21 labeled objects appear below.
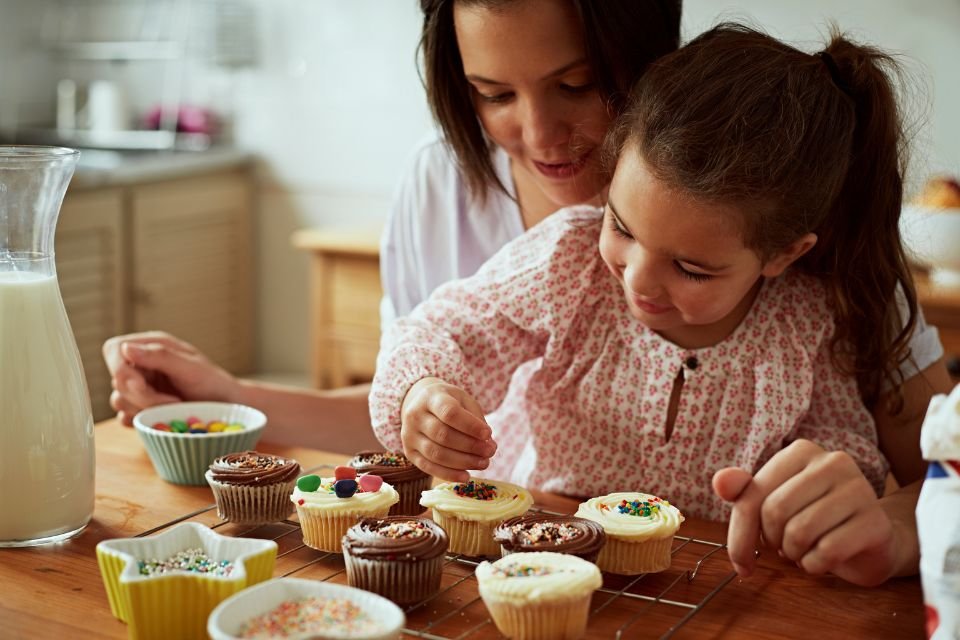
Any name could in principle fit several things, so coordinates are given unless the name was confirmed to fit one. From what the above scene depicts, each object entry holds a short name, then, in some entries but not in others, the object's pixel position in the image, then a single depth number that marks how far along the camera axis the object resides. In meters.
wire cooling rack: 0.97
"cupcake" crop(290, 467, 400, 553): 1.12
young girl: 1.18
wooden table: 0.98
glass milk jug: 1.13
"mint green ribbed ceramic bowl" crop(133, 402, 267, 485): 1.34
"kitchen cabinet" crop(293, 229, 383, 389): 3.50
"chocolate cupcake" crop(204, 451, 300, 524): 1.18
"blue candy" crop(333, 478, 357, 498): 1.16
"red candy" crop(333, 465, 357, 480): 1.20
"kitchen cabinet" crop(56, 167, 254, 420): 3.60
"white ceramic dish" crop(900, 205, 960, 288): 2.72
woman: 1.42
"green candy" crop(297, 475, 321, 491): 1.18
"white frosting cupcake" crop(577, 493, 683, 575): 1.09
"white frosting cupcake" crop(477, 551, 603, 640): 0.92
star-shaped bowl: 0.92
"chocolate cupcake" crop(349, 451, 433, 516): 1.27
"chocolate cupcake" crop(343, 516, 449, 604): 1.00
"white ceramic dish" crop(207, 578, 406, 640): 0.85
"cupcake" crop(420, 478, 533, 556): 1.14
